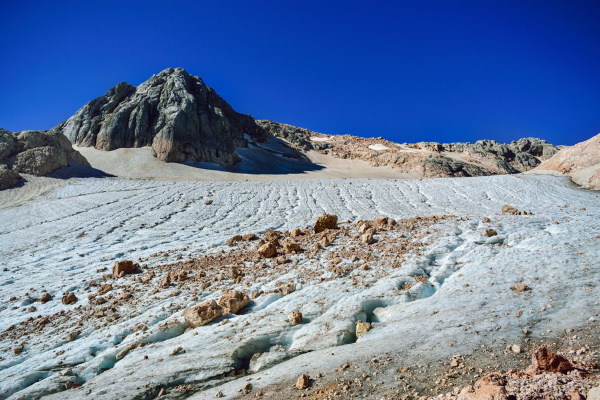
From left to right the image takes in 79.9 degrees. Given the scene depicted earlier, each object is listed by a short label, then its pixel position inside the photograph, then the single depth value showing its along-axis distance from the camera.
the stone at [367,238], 8.99
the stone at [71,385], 4.80
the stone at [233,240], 10.71
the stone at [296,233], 10.76
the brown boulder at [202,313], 5.85
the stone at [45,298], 7.74
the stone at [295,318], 5.49
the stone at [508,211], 11.21
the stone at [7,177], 27.28
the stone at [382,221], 10.47
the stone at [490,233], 8.39
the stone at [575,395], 2.39
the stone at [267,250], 8.88
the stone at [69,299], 7.52
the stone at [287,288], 6.70
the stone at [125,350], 5.34
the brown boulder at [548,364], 2.92
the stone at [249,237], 11.13
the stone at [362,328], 5.12
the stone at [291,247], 9.01
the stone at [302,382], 3.89
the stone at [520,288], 5.51
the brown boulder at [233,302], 6.14
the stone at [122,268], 8.77
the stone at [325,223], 10.92
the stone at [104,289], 7.81
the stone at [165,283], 7.68
